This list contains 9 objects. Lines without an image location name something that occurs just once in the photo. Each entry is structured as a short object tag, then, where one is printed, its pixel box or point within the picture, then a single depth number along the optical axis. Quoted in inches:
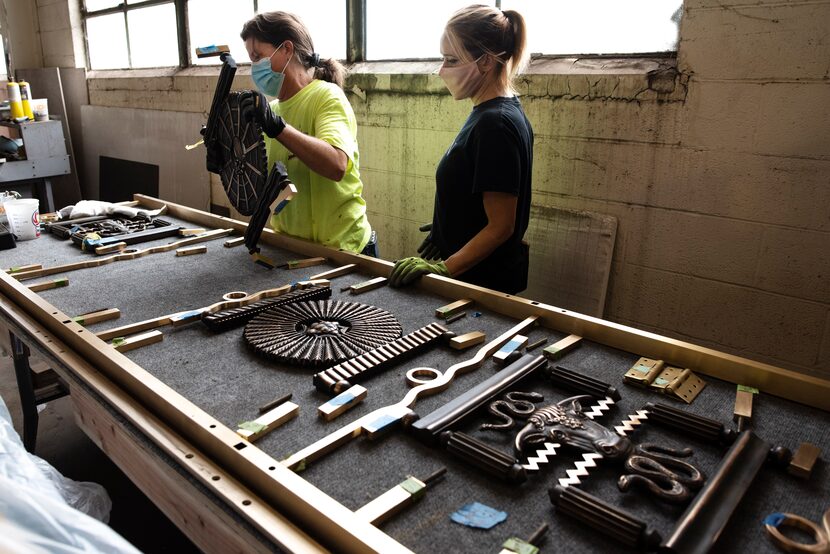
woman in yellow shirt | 75.9
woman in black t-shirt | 63.6
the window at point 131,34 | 181.3
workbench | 30.5
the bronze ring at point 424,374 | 45.3
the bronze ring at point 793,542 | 28.0
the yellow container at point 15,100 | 175.8
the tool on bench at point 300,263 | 73.0
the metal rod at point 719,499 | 27.9
